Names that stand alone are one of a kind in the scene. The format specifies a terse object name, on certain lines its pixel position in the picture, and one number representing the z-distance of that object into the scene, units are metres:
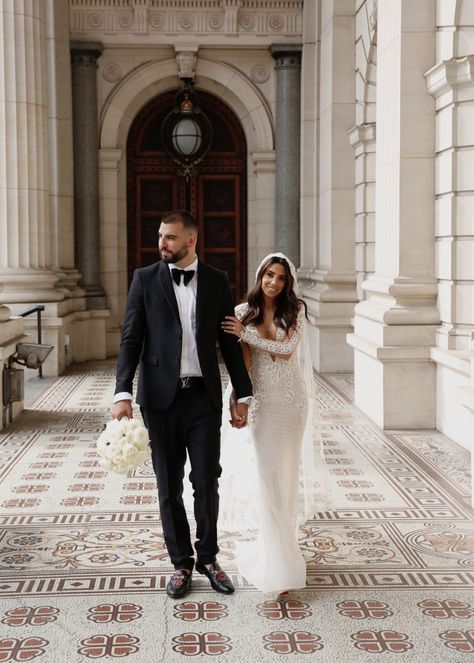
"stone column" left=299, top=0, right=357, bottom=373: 13.83
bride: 4.86
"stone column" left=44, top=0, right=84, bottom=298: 15.34
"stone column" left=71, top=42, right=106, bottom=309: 16.11
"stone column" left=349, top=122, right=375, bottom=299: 12.83
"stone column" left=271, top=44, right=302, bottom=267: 16.23
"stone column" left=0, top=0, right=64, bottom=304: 13.07
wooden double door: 17.00
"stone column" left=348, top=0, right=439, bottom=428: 9.30
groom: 4.75
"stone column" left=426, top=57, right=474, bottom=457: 8.77
